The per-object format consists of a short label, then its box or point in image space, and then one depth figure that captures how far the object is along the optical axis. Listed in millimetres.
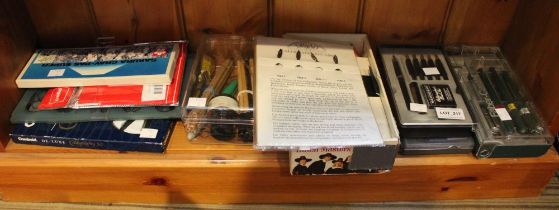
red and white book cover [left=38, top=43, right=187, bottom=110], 801
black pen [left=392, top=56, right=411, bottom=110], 829
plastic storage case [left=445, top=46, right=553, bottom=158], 802
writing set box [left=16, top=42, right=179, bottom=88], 821
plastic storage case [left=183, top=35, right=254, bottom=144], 781
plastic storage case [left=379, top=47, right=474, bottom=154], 800
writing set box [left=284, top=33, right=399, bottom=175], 739
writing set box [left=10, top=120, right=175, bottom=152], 791
